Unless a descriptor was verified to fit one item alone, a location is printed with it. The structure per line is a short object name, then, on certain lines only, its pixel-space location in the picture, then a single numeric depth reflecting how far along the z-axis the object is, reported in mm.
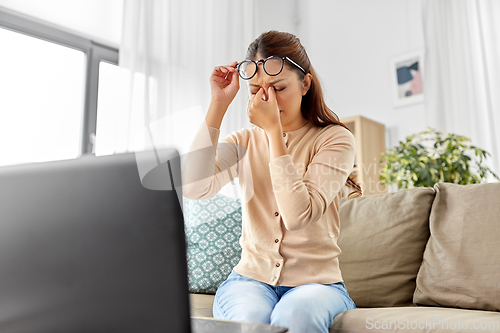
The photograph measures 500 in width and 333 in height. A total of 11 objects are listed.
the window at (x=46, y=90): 2158
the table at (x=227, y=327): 420
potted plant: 2141
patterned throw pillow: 1535
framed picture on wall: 2869
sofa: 1037
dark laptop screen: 386
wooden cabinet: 2674
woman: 882
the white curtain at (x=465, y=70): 2545
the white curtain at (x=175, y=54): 2273
